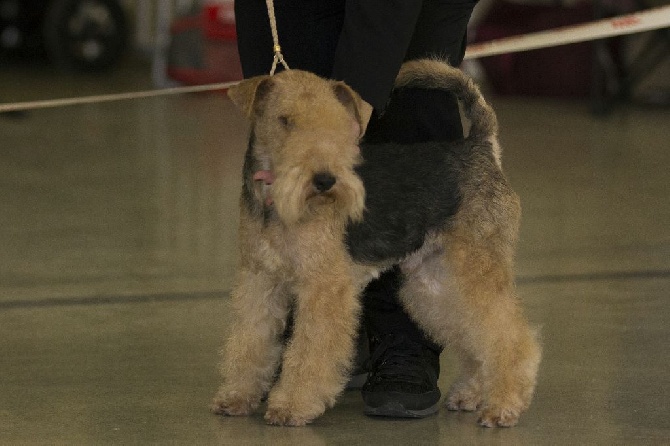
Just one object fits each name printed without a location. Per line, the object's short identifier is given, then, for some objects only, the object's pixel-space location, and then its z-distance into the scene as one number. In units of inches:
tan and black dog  185.2
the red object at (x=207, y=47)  599.8
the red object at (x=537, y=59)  609.5
